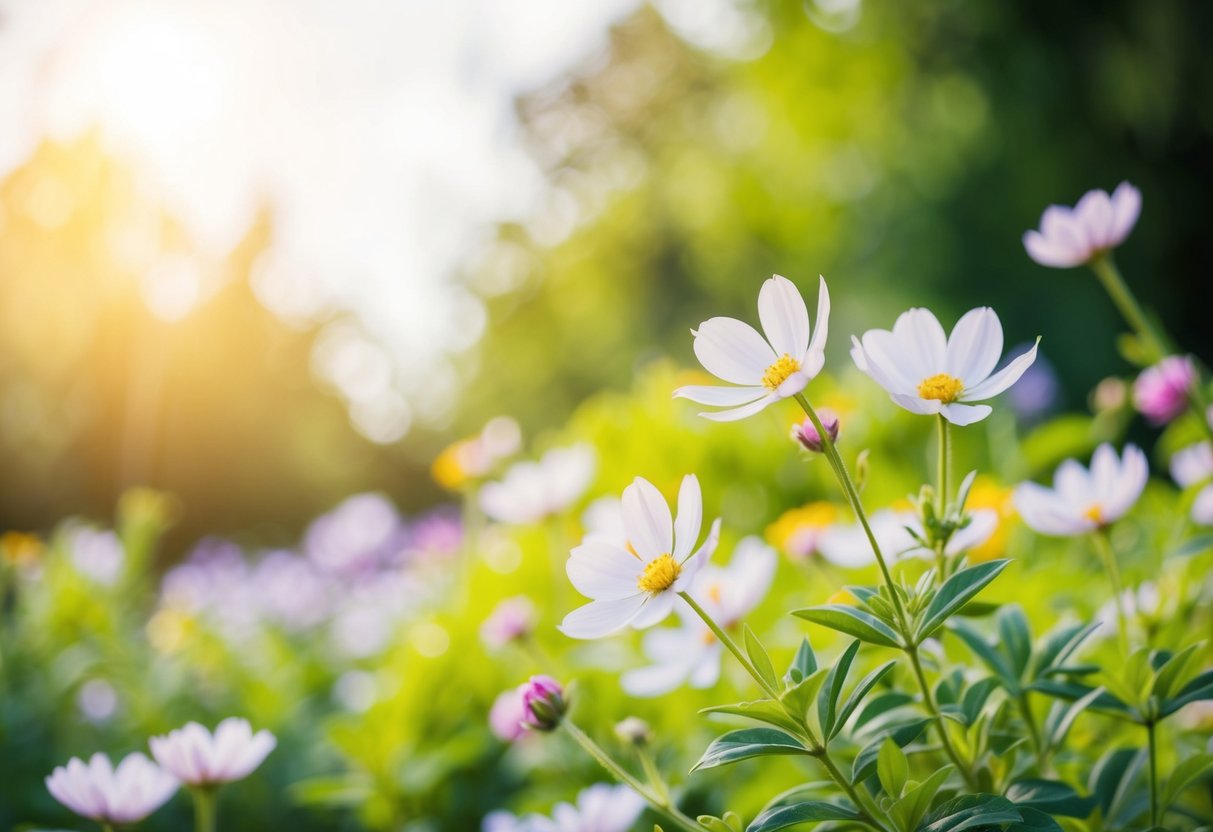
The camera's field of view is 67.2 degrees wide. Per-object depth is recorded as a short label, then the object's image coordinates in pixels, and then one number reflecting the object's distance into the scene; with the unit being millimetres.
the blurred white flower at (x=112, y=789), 718
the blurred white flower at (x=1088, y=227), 882
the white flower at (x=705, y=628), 831
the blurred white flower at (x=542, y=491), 1232
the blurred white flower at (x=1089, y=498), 784
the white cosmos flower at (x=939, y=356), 583
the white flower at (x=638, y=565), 579
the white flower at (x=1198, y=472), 956
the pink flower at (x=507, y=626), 1031
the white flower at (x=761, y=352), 565
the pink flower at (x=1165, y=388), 948
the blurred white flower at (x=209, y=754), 735
